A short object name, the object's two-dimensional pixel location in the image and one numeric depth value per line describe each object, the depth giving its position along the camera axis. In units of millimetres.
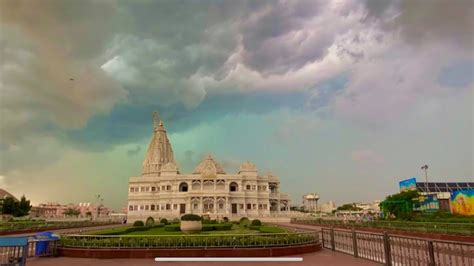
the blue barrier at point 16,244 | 9849
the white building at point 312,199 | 97312
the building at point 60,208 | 144500
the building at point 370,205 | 151900
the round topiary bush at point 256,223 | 36181
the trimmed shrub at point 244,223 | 38975
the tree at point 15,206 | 67250
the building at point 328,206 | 149125
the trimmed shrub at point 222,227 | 30144
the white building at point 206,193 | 75188
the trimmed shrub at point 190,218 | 23547
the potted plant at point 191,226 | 22050
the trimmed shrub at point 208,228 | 28734
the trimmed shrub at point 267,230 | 23689
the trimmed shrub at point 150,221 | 39809
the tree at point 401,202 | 51041
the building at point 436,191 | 60031
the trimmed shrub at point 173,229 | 27442
